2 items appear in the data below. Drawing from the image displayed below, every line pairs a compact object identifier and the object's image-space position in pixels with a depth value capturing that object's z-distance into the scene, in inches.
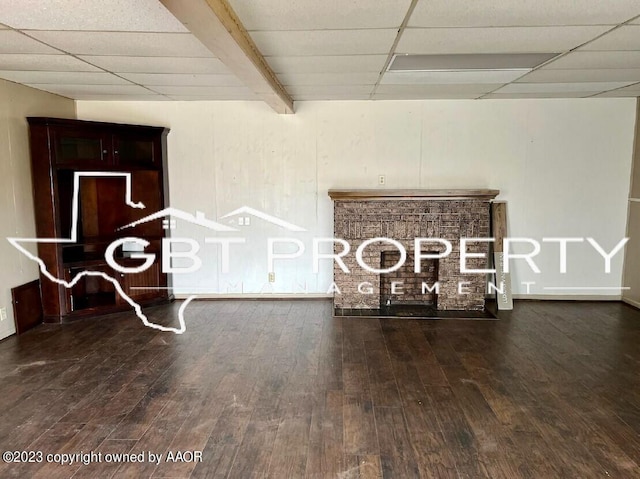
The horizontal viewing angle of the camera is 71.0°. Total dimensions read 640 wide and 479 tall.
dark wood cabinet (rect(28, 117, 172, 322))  169.3
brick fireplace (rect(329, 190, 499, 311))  186.1
